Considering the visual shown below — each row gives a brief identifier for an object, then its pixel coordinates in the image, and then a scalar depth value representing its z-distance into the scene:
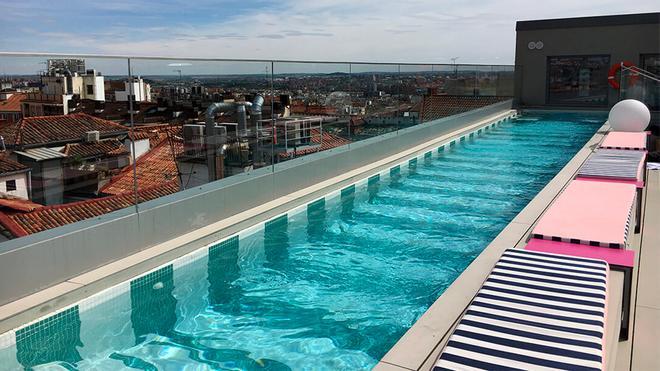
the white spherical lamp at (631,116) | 10.72
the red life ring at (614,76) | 21.58
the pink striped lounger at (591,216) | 4.45
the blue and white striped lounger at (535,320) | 2.76
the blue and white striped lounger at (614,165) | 6.47
